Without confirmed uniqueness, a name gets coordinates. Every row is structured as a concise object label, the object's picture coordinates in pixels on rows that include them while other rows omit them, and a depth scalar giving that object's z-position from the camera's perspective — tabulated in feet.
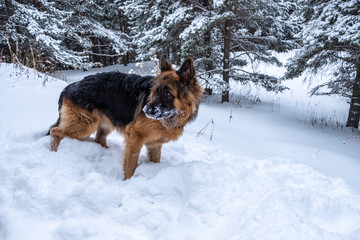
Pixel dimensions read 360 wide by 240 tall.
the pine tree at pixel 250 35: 24.86
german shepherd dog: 9.07
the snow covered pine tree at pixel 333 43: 17.78
